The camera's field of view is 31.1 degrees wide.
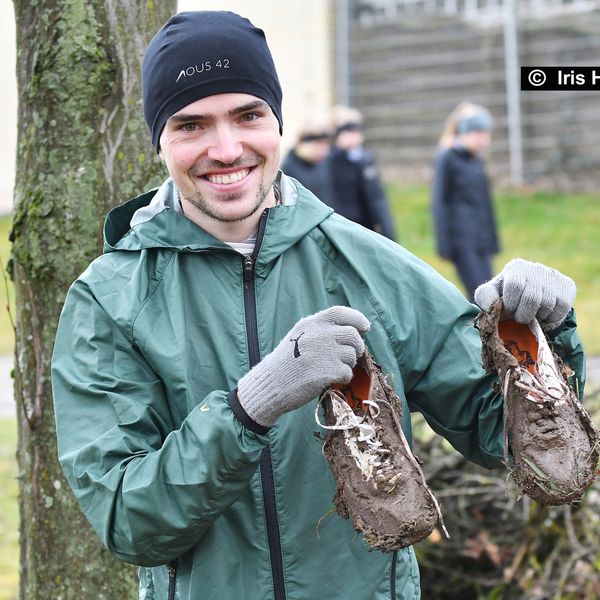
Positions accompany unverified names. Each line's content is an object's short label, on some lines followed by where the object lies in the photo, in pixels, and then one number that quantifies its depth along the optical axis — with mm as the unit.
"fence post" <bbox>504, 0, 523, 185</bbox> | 15789
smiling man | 2352
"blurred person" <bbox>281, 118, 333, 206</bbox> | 10406
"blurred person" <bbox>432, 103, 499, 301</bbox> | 10094
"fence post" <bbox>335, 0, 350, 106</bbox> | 17234
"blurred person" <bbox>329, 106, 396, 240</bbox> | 10562
